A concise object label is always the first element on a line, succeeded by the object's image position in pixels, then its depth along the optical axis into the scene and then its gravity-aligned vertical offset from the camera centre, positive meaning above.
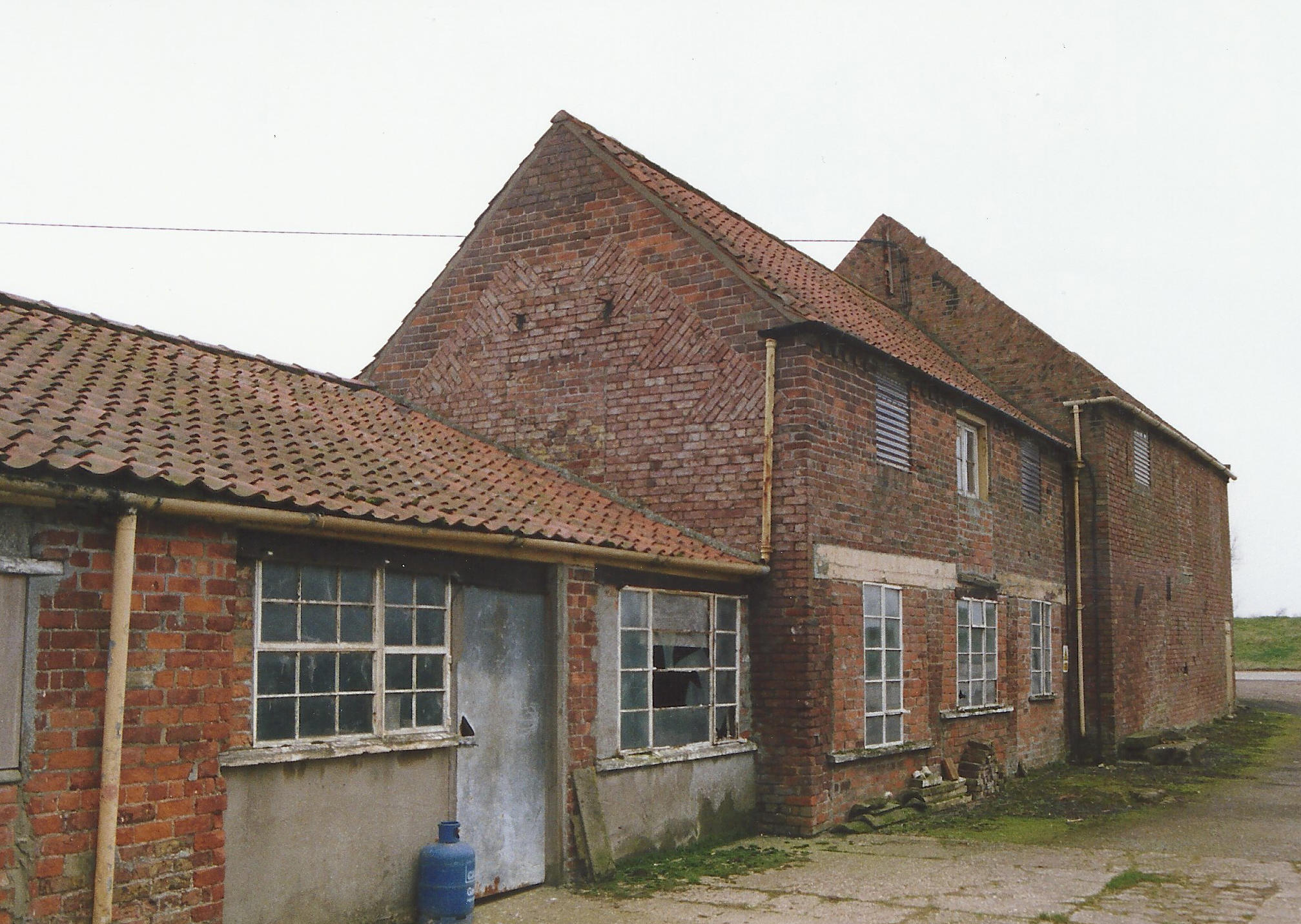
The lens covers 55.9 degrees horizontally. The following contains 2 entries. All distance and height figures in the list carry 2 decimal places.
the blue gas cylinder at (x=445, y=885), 8.34 -1.89
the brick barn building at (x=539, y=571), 6.81 +0.28
